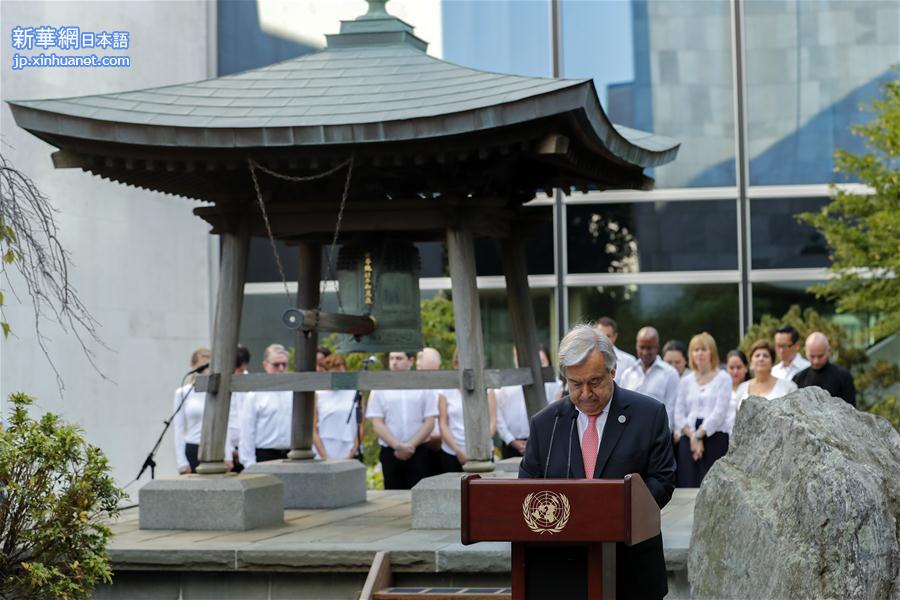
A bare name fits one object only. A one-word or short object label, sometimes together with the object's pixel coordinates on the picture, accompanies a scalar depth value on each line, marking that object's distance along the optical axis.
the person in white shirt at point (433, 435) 13.05
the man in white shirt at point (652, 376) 12.79
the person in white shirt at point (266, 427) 13.52
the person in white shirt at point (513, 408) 13.69
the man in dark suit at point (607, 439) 5.24
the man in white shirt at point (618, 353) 12.67
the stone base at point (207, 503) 10.40
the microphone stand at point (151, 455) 11.90
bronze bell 11.30
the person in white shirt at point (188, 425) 13.10
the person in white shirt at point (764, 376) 11.95
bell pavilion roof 9.88
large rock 6.43
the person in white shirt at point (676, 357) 13.49
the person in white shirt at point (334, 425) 13.69
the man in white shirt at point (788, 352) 12.75
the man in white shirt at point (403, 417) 13.18
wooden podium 4.69
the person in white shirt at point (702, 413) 12.55
